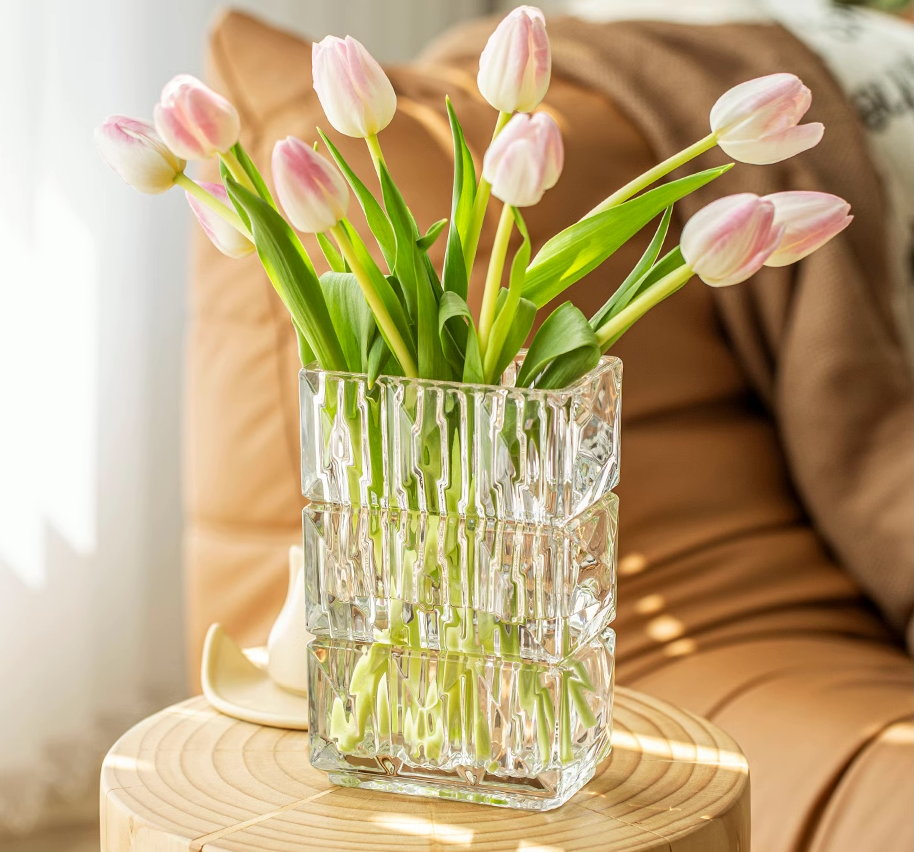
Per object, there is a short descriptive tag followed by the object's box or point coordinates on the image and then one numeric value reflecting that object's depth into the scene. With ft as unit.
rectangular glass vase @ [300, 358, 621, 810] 4.95
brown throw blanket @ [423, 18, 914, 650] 7.59
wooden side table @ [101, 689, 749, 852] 4.91
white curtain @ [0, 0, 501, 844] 8.93
